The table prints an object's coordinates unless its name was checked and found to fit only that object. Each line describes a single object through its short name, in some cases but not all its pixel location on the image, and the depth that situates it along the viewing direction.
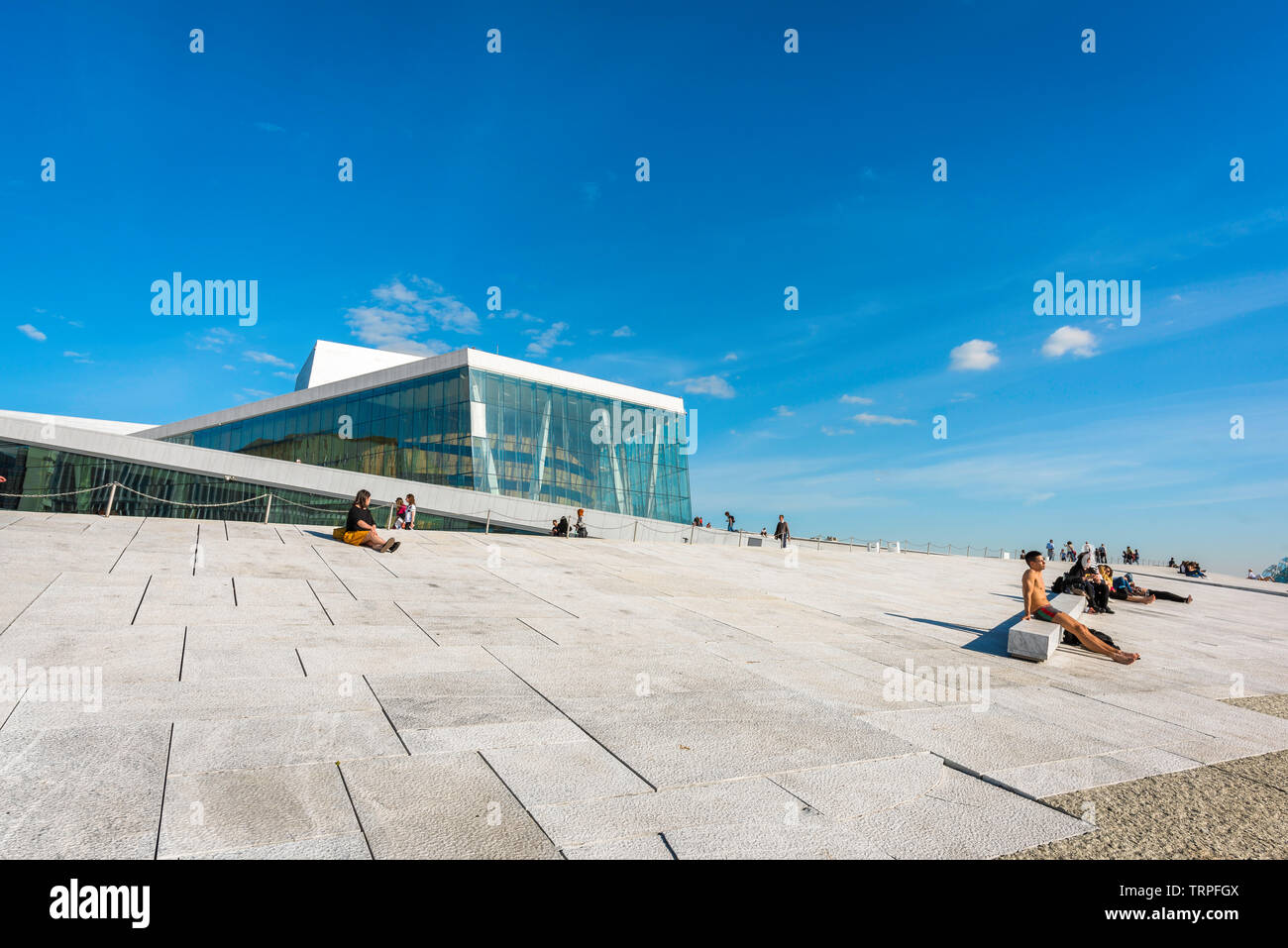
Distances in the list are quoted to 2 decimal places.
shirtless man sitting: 9.02
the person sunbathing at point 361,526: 14.29
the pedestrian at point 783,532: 30.60
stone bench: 8.59
